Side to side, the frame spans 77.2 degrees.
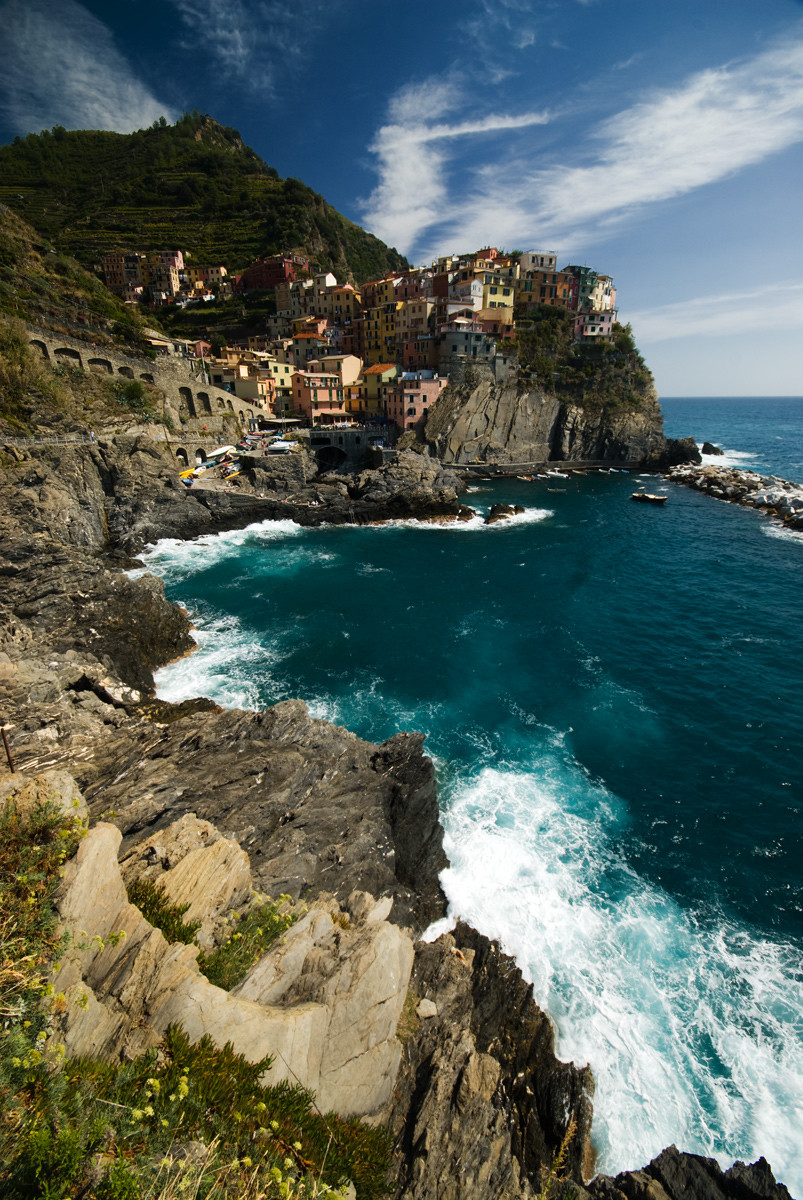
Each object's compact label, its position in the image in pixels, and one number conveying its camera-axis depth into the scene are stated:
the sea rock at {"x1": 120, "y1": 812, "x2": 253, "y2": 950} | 10.09
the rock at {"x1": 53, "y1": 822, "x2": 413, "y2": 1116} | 7.47
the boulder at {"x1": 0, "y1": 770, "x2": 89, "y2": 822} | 9.36
